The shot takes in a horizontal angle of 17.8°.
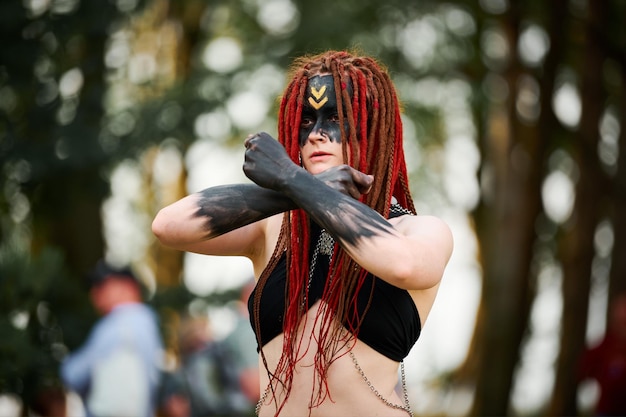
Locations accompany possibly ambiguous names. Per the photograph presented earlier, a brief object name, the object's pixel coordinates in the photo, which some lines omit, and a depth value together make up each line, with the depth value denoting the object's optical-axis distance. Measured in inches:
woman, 217.4
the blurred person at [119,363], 534.6
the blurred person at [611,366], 690.3
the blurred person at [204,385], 632.6
